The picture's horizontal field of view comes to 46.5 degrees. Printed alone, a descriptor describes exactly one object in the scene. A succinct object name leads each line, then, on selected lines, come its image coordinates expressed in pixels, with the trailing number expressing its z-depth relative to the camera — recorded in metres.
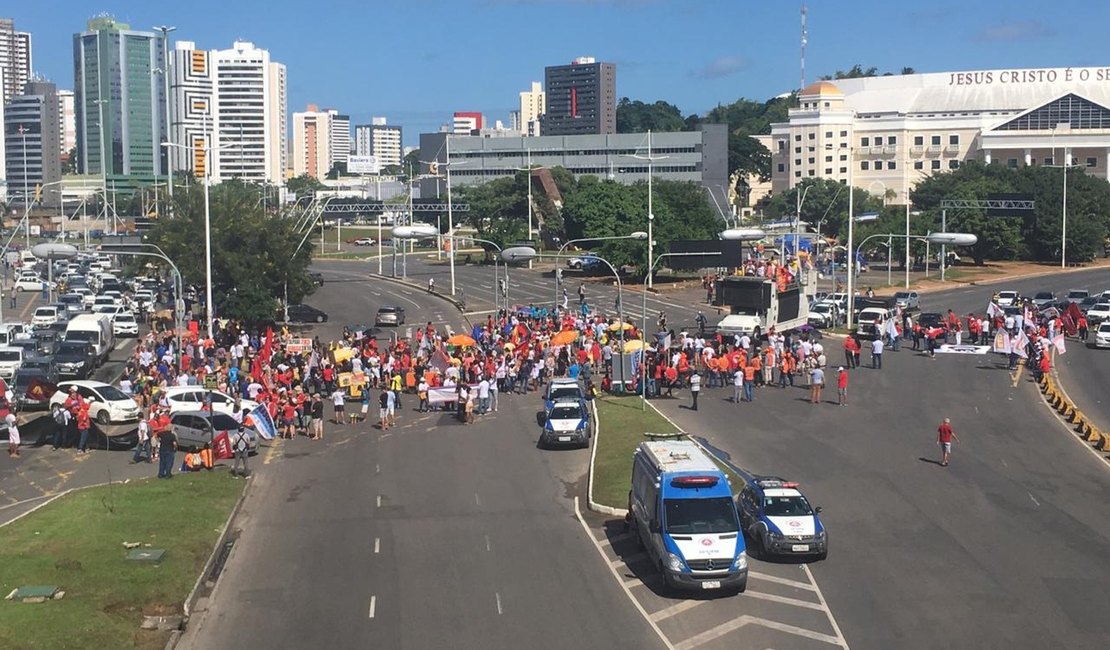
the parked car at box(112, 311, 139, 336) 64.25
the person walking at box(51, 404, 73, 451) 37.25
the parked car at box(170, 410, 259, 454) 35.84
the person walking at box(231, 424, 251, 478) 32.62
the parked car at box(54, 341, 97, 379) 49.09
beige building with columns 156.50
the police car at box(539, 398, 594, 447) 35.75
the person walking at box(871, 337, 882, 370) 50.00
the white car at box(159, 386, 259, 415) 38.44
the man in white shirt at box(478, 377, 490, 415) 42.09
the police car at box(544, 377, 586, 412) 39.56
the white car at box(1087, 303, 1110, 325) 63.28
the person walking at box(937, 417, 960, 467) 32.50
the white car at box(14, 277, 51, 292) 91.44
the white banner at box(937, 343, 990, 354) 54.66
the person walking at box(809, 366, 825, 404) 42.25
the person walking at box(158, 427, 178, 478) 31.97
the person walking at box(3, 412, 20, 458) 36.09
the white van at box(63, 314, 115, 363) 53.22
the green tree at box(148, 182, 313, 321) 62.09
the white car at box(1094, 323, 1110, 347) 56.78
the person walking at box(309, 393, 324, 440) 37.88
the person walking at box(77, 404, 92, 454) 36.66
